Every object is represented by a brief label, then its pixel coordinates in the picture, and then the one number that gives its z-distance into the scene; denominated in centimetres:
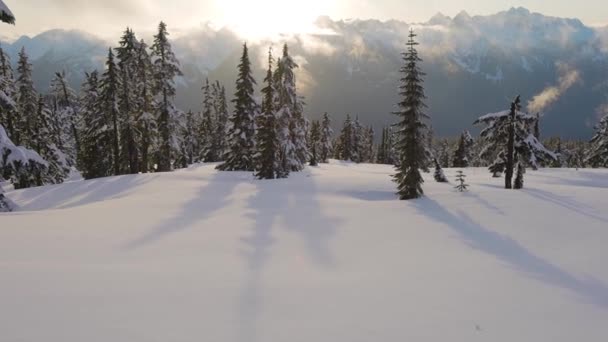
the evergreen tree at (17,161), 1430
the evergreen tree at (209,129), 6850
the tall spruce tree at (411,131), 2359
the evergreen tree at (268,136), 3412
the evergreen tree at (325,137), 8200
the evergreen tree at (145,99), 3697
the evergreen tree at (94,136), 4012
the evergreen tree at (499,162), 3091
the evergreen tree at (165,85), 3681
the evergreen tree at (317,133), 7931
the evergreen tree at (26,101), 3641
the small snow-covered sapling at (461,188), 2433
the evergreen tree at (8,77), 2880
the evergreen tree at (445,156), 11600
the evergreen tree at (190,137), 7469
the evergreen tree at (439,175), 3609
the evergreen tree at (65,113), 4794
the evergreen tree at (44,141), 3806
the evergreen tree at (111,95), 3628
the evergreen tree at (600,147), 5463
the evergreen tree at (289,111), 3878
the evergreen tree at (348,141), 9075
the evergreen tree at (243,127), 4169
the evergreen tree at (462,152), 7969
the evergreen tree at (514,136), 2758
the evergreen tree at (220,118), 6575
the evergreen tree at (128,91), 3619
